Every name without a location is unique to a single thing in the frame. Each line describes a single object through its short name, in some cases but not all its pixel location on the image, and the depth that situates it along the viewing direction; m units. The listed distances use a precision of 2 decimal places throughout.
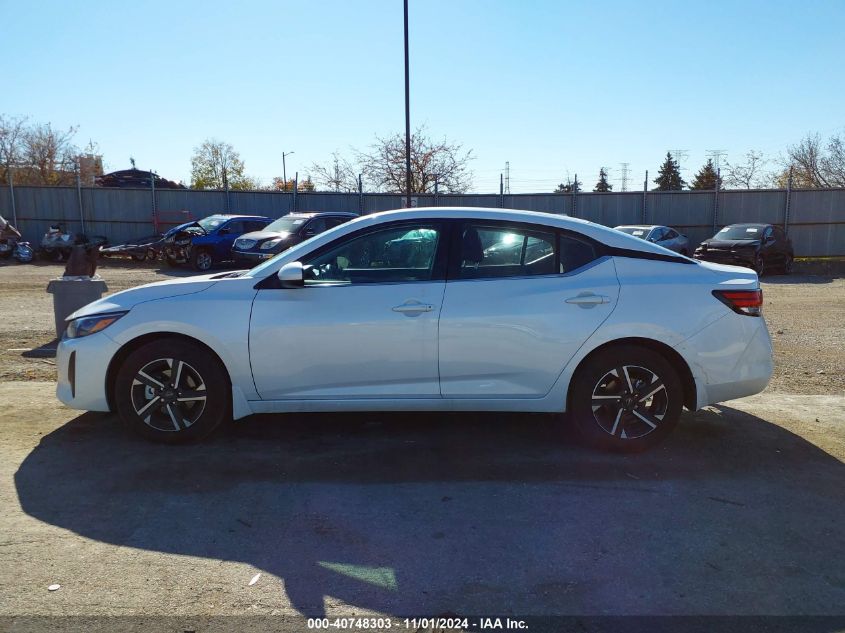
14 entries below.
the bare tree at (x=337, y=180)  41.81
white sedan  4.44
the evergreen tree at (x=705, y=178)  52.39
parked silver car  19.84
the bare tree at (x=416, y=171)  35.84
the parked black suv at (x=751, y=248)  19.00
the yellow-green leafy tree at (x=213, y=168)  70.06
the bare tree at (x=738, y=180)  50.09
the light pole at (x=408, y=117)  17.17
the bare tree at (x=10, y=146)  48.75
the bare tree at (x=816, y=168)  41.38
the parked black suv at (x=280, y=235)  17.52
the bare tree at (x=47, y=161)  52.31
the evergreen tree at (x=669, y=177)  61.51
